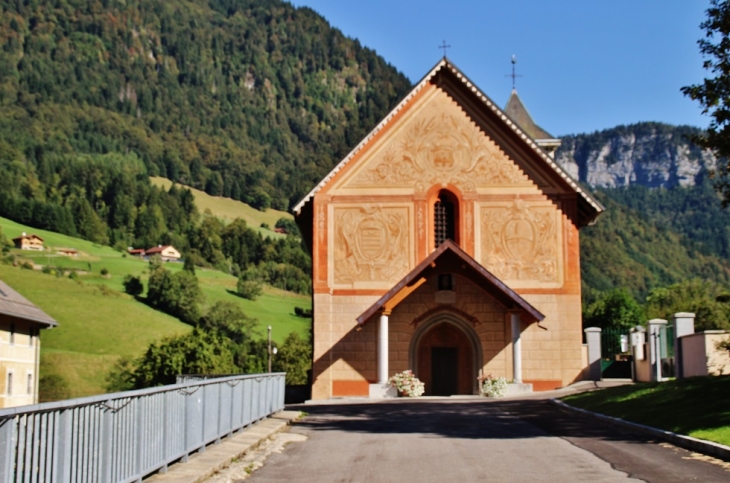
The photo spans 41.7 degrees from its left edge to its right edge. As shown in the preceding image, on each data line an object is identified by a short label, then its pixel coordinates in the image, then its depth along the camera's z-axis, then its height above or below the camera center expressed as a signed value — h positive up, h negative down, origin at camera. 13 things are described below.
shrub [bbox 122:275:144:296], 170.36 +11.64
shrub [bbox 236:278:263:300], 184.12 +11.76
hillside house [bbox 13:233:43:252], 180.25 +20.57
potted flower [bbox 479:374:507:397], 35.97 -1.36
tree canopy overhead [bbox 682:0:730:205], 22.86 +6.40
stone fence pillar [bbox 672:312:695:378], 32.59 +0.73
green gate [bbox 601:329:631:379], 42.10 -0.30
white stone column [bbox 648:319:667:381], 36.03 +0.10
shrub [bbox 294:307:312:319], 178.62 +7.27
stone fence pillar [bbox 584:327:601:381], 38.69 -0.06
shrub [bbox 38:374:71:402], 122.81 -4.77
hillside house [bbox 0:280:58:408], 67.94 +0.35
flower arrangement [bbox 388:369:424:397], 36.88 -1.32
